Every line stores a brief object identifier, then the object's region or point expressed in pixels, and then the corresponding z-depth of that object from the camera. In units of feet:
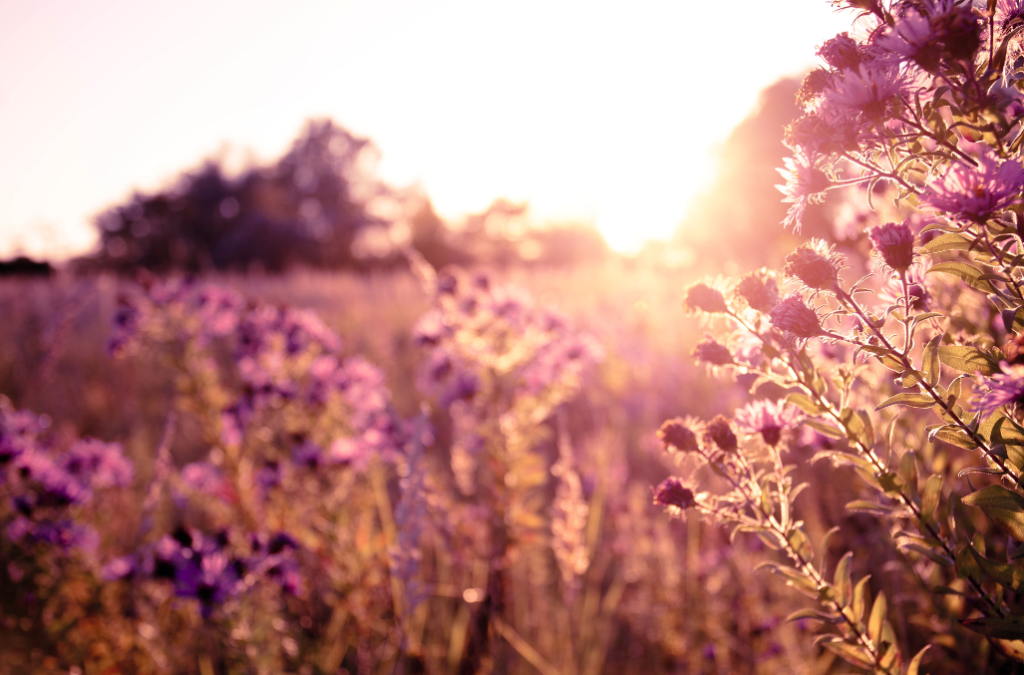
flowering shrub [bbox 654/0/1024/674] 1.40
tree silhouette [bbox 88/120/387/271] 83.67
